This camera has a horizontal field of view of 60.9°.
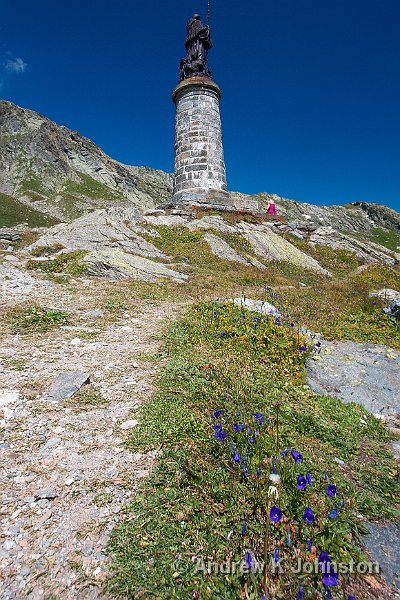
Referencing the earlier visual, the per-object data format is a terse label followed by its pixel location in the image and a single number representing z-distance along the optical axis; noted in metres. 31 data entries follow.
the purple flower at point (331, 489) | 2.75
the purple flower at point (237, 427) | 3.67
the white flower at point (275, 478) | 2.69
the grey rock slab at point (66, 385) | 4.61
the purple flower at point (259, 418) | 3.75
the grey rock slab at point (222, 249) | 19.28
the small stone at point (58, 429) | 3.88
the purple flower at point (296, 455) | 3.09
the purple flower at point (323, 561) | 2.30
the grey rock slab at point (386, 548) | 2.55
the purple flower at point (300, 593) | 2.20
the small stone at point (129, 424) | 4.00
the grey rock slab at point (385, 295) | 11.07
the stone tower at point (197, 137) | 26.02
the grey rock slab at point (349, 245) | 25.28
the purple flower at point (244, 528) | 2.63
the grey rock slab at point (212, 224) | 22.80
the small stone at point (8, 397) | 4.37
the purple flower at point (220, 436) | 3.44
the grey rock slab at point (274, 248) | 21.16
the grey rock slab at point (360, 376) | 5.06
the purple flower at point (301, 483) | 2.85
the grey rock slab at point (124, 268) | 13.07
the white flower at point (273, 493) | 2.69
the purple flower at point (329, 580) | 2.21
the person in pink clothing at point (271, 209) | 28.52
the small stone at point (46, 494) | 2.98
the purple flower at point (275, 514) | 2.44
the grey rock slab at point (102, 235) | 17.16
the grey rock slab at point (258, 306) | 8.29
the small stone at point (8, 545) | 2.51
